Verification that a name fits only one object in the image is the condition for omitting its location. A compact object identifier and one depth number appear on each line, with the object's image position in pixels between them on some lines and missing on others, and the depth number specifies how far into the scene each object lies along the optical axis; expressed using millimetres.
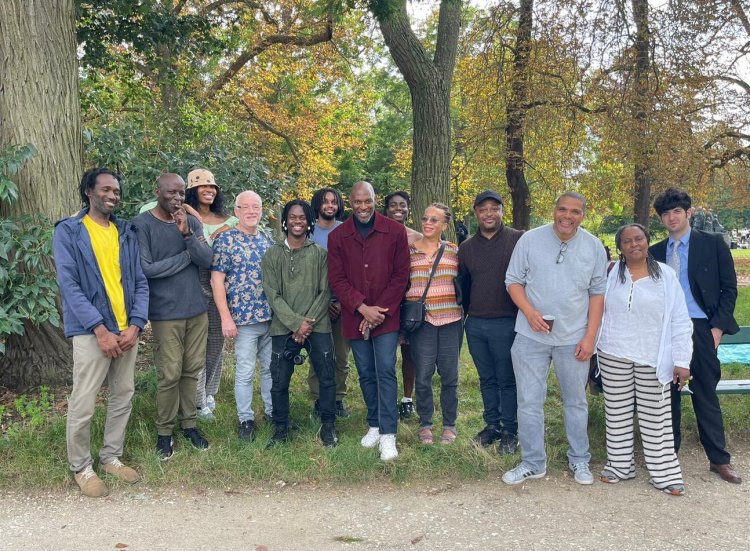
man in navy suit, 4133
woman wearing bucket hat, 4789
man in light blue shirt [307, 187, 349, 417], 5062
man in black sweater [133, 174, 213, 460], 4211
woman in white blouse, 3889
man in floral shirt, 4527
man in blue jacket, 3828
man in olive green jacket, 4469
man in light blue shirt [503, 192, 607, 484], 3939
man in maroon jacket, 4332
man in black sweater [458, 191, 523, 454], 4352
